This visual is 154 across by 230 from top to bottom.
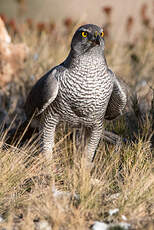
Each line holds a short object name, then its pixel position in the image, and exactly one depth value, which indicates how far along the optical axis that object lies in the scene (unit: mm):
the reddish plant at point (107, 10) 13881
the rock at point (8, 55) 11812
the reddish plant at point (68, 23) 15312
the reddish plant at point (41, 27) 14885
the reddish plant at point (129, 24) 15312
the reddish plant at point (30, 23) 15712
